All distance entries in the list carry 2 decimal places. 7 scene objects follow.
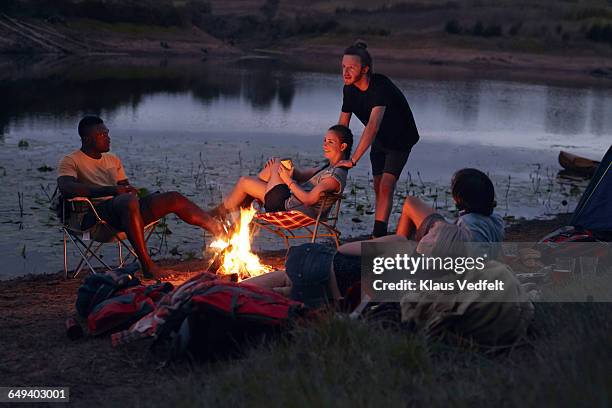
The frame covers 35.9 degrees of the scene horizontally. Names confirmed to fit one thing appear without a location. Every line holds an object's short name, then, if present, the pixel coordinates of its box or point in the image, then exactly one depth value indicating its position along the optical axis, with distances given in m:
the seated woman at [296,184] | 6.37
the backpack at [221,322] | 4.27
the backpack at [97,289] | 5.08
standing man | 6.75
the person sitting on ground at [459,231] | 4.61
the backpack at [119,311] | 4.82
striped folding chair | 6.31
